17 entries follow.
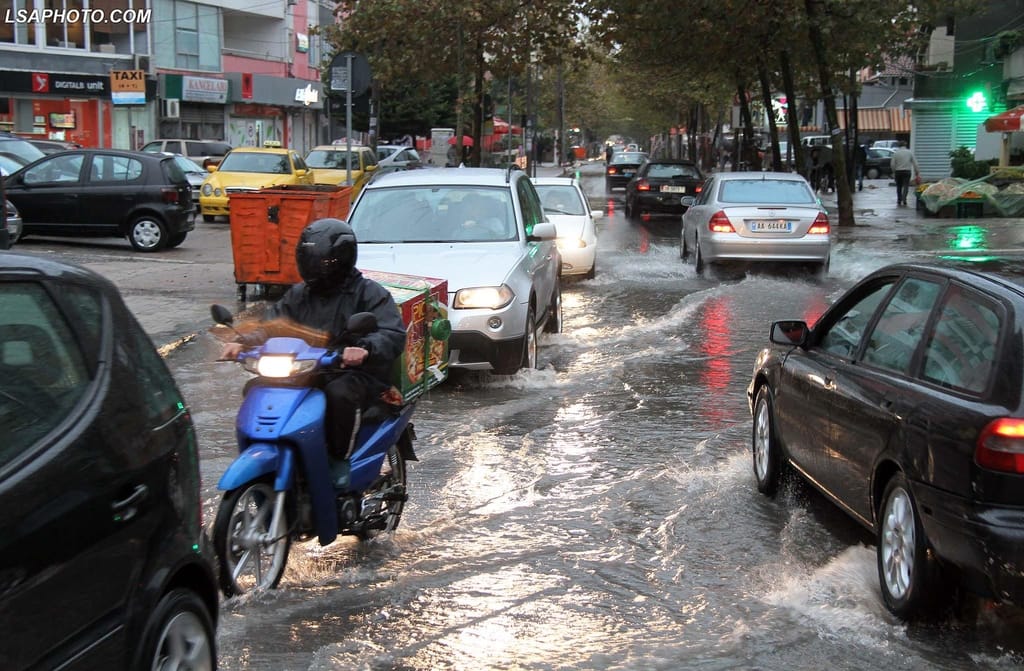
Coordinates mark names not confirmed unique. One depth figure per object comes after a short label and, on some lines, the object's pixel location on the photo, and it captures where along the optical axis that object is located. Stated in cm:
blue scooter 477
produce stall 2838
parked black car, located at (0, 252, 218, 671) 268
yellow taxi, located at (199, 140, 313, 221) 2661
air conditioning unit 4456
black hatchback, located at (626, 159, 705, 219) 3028
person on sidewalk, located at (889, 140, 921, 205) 3547
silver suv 955
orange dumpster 1468
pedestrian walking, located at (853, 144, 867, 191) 4229
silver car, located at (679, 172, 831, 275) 1702
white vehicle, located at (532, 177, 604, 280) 1720
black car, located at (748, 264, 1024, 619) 423
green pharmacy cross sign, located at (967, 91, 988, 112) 4125
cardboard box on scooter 604
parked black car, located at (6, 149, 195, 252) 2017
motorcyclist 509
